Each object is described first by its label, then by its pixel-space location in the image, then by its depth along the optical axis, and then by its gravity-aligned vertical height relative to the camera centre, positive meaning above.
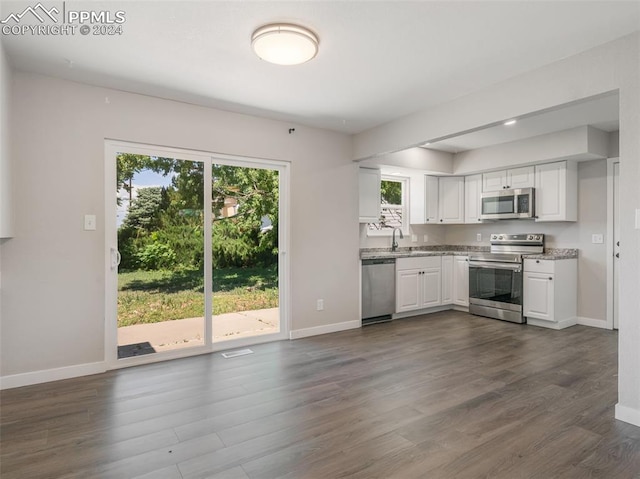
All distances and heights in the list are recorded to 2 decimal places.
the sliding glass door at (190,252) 3.39 -0.16
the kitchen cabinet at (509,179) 5.10 +0.85
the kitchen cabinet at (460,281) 5.63 -0.69
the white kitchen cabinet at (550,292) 4.62 -0.72
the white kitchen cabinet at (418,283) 5.20 -0.68
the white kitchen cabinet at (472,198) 5.70 +0.61
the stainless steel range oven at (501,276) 4.96 -0.56
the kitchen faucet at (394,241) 5.79 -0.07
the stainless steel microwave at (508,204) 5.00 +0.47
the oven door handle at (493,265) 4.94 -0.40
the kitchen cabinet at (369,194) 5.08 +0.60
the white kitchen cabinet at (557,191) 4.75 +0.61
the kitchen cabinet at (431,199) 5.93 +0.63
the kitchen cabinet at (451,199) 5.93 +0.62
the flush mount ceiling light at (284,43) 2.24 +1.23
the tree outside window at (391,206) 5.79 +0.50
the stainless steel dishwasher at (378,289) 4.91 -0.72
